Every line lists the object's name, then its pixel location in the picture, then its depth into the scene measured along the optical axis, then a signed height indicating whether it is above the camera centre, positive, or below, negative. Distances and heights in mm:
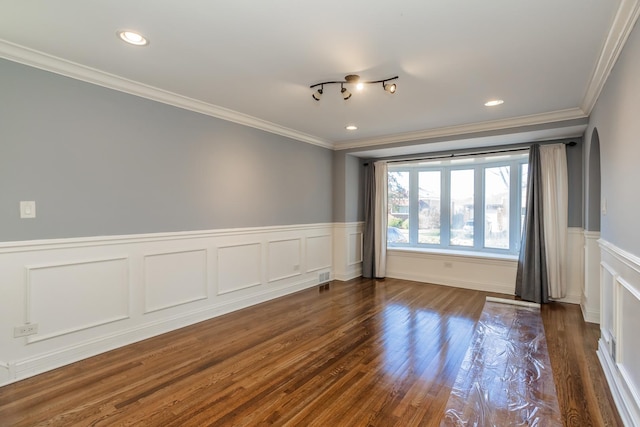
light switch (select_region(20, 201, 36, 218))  2466 +36
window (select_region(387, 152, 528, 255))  5434 +200
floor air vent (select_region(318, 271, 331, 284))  5531 -1096
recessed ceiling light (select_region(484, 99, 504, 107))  3441 +1209
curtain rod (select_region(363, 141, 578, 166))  4678 +956
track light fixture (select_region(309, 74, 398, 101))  2855 +1191
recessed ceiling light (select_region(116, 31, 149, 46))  2189 +1221
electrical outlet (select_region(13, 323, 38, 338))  2436 -886
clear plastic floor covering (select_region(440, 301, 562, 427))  2037 -1260
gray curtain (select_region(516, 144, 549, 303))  4480 -431
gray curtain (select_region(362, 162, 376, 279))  5993 -188
